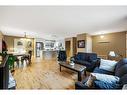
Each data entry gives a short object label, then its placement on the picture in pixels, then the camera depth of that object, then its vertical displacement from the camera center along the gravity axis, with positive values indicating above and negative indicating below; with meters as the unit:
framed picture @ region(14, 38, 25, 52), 6.56 +0.16
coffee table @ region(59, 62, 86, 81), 2.45 -0.76
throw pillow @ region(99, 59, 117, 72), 2.41 -0.61
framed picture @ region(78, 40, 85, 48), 5.06 +0.23
